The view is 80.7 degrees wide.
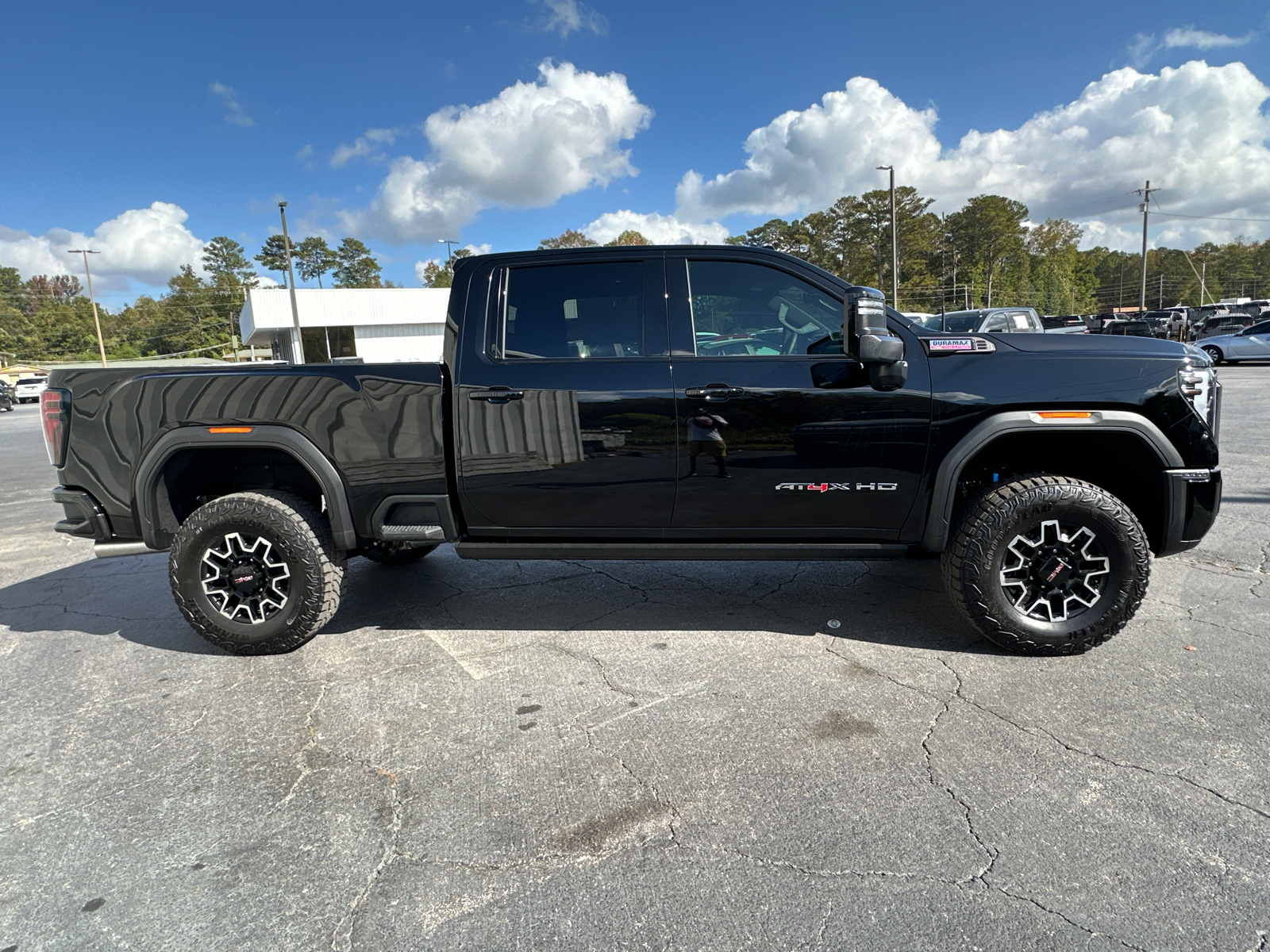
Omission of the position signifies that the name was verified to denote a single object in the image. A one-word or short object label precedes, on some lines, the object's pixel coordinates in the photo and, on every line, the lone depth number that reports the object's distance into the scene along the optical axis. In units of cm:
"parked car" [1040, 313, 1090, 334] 3700
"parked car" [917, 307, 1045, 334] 1405
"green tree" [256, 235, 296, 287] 10975
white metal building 3934
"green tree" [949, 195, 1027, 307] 7269
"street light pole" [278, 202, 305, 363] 3166
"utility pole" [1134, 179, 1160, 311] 6186
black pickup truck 344
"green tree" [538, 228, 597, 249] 9238
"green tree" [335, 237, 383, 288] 11256
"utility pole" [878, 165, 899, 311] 3166
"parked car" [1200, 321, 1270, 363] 2264
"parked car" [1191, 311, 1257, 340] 2566
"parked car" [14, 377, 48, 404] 4284
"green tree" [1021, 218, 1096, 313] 7344
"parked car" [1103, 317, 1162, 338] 2627
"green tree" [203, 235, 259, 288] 11662
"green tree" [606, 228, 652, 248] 8407
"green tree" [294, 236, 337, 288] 11212
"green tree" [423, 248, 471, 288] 10562
